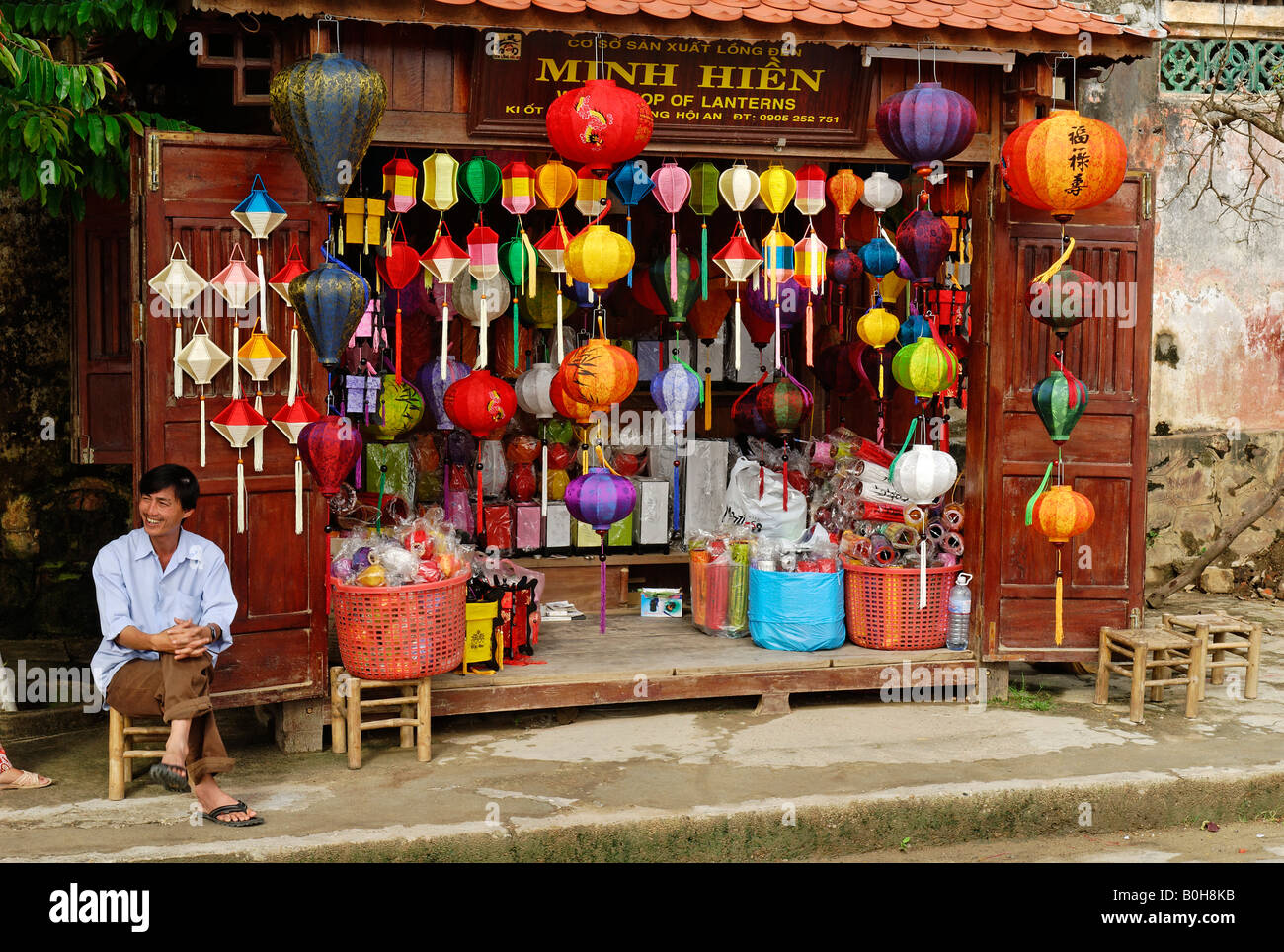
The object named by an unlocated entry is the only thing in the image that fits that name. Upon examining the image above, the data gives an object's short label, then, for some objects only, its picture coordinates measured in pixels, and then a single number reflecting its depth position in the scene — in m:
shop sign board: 6.79
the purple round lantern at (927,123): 6.68
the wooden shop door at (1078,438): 7.70
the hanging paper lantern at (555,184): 7.16
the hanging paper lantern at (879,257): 7.98
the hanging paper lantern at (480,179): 7.10
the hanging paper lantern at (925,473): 7.21
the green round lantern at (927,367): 7.35
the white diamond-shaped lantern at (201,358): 6.43
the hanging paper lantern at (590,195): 7.21
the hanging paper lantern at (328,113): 6.00
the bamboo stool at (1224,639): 7.92
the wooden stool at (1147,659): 7.53
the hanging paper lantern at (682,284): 7.68
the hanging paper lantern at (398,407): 8.23
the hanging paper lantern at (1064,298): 7.34
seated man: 5.80
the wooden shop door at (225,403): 6.40
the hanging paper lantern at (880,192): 7.92
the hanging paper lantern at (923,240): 7.20
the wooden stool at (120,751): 6.04
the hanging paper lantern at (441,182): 7.07
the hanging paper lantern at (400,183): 7.10
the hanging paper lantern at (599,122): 6.43
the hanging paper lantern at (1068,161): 6.69
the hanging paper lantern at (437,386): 8.61
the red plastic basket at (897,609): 7.90
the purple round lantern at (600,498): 7.04
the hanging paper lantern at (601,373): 6.90
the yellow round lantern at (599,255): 6.84
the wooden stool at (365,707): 6.58
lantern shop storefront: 6.51
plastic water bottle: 7.86
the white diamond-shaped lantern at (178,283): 6.36
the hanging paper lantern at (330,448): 6.25
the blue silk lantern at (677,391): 7.69
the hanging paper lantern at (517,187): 7.19
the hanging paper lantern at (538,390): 8.76
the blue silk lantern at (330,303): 6.10
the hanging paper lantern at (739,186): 7.35
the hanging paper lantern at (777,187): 7.40
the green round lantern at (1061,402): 7.23
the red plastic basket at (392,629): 6.67
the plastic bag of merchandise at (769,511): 8.95
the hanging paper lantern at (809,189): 7.57
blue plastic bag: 7.86
